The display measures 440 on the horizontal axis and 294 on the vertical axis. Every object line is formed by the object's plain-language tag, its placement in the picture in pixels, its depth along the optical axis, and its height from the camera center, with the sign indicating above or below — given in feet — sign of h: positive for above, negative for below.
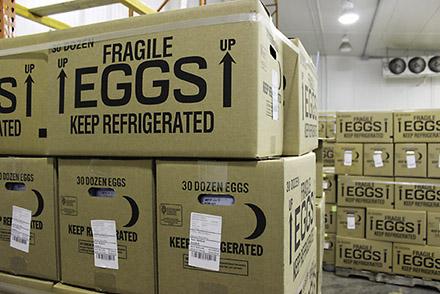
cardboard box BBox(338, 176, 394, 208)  11.56 -1.58
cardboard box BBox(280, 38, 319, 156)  3.41 +0.43
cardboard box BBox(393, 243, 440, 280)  11.09 -3.63
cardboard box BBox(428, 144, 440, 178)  10.91 -0.55
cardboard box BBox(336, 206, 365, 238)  11.98 -2.61
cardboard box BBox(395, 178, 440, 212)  10.99 -1.56
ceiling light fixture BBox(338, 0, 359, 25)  13.98 +5.15
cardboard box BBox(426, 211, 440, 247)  10.94 -2.55
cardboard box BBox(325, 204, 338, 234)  12.49 -2.57
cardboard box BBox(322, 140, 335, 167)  14.15 -0.44
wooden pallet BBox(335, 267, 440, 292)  11.26 -4.35
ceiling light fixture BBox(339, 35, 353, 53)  21.10 +5.69
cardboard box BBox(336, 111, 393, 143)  11.55 +0.51
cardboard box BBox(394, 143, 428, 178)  11.07 -0.53
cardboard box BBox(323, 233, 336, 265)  12.69 -3.67
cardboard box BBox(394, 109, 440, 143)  10.87 +0.49
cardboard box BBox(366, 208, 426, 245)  11.12 -2.57
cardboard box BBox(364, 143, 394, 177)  11.49 -0.55
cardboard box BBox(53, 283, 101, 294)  3.30 -1.33
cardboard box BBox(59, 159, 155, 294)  3.07 -0.71
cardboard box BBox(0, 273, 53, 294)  3.49 -1.39
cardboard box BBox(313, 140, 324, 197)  6.33 -0.54
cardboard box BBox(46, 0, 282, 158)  2.74 +0.46
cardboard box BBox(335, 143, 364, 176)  11.96 -0.54
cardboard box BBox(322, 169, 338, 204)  12.51 -1.54
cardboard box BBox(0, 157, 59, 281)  3.47 -0.72
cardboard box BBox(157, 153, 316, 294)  2.68 -0.61
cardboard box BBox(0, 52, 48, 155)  3.60 +0.40
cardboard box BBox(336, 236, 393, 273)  11.73 -3.65
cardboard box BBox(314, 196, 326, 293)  5.43 -1.35
